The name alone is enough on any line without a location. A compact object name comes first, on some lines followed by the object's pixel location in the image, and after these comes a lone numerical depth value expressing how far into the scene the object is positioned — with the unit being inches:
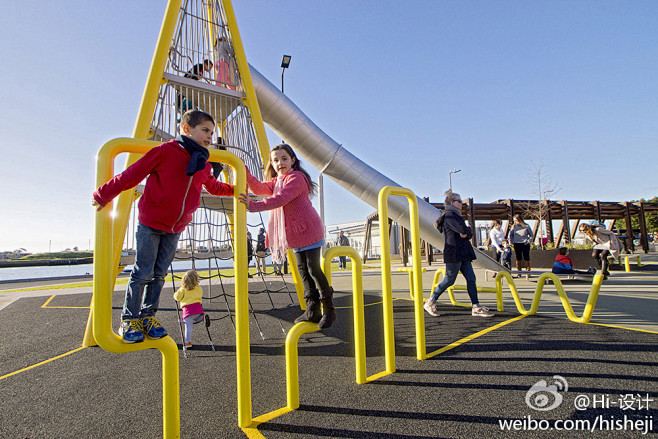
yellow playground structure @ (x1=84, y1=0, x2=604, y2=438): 70.0
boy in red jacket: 76.3
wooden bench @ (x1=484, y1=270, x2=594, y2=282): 269.3
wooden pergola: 654.5
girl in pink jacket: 104.1
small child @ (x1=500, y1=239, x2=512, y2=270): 418.7
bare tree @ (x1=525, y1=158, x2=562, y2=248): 646.2
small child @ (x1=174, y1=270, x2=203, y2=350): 152.6
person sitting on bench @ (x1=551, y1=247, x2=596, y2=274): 295.6
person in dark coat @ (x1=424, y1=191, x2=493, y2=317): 183.5
